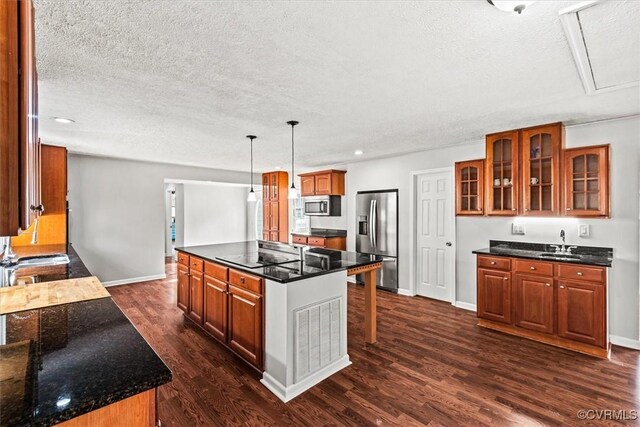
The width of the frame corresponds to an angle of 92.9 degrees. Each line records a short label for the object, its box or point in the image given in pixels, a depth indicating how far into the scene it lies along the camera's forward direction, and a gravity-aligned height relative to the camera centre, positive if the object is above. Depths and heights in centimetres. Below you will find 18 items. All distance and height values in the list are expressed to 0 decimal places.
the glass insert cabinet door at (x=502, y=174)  354 +44
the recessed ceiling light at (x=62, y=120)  301 +94
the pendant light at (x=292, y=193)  360 +22
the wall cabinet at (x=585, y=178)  315 +34
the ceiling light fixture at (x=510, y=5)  132 +91
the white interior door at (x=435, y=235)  456 -38
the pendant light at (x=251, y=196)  391 +22
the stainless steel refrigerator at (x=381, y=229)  517 -32
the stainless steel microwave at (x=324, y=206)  619 +12
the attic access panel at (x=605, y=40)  143 +94
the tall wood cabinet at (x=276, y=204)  696 +18
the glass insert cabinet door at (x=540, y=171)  329 +44
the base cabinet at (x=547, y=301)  292 -96
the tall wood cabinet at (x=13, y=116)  60 +20
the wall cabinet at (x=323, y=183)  609 +59
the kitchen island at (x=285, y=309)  238 -87
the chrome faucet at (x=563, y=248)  343 -43
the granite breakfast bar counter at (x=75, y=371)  84 -53
